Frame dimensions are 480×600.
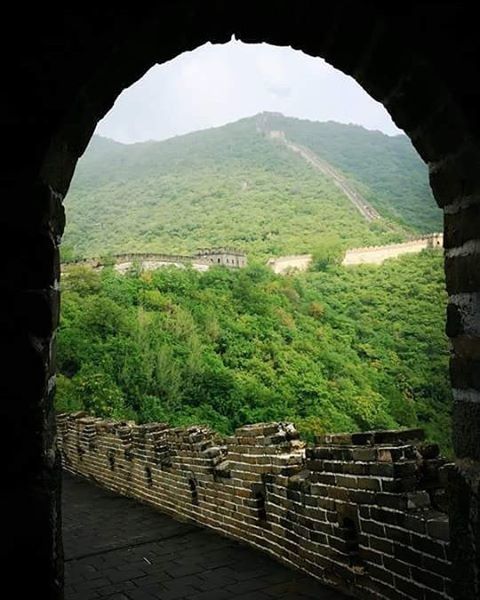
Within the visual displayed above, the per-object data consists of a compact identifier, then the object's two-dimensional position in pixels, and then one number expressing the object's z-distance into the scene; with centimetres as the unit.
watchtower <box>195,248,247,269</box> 5419
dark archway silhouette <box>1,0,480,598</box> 164
